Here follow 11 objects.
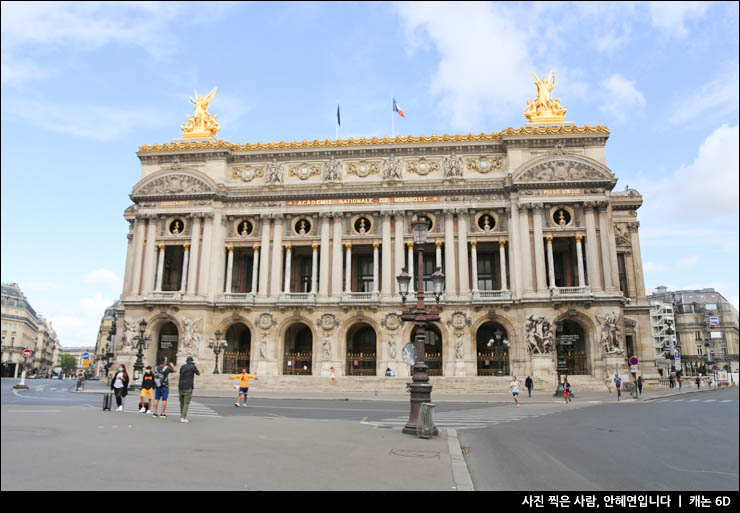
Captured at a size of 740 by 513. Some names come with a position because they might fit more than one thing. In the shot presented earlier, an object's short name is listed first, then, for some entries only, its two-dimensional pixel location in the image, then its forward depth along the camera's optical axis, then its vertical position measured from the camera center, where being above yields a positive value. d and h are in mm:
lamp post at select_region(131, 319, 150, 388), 36594 -45
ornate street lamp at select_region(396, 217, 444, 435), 14258 +1368
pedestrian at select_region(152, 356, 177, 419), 16997 -519
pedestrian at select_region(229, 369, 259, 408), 23656 -748
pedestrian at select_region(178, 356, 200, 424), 15172 -544
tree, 164588 +837
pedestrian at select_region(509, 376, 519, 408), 26797 -1013
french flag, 48312 +22712
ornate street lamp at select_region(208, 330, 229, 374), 42594 +1771
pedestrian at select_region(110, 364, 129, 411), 18734 -711
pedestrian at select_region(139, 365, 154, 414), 18141 -783
